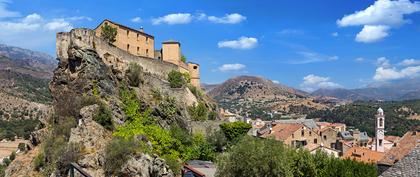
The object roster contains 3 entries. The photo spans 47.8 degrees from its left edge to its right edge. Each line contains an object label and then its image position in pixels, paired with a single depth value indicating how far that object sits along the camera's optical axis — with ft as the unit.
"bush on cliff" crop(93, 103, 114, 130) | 137.39
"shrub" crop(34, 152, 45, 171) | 138.00
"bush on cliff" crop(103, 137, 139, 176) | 119.96
